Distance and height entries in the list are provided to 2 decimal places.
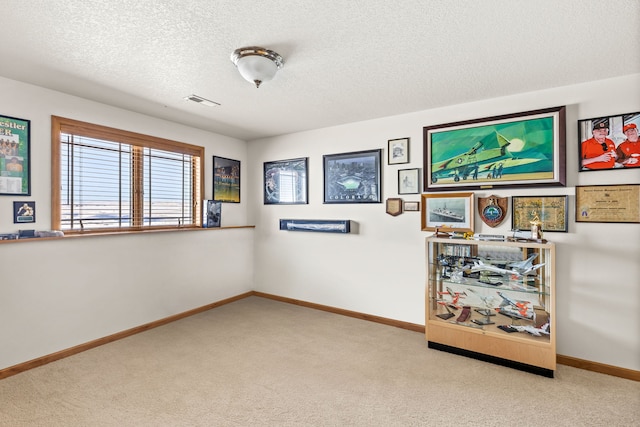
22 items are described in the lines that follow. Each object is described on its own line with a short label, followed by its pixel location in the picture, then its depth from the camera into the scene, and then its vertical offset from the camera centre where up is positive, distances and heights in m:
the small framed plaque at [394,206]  3.63 +0.09
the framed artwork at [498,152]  2.81 +0.60
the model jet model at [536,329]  2.60 -0.99
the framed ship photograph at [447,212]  3.21 +0.02
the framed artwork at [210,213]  4.30 +0.01
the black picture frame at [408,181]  3.52 +0.37
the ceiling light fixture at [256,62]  2.13 +1.06
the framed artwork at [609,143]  2.53 +0.59
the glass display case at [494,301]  2.60 -0.82
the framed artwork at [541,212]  2.78 +0.01
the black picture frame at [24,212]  2.71 +0.02
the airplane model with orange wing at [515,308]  2.79 -0.87
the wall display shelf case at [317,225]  3.99 -0.15
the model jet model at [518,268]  2.73 -0.49
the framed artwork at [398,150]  3.58 +0.73
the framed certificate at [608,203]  2.53 +0.08
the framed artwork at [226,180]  4.55 +0.51
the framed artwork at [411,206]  3.52 +0.09
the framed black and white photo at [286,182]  4.45 +0.47
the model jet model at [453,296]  3.11 -0.83
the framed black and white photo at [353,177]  3.82 +0.47
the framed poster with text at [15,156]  2.63 +0.50
